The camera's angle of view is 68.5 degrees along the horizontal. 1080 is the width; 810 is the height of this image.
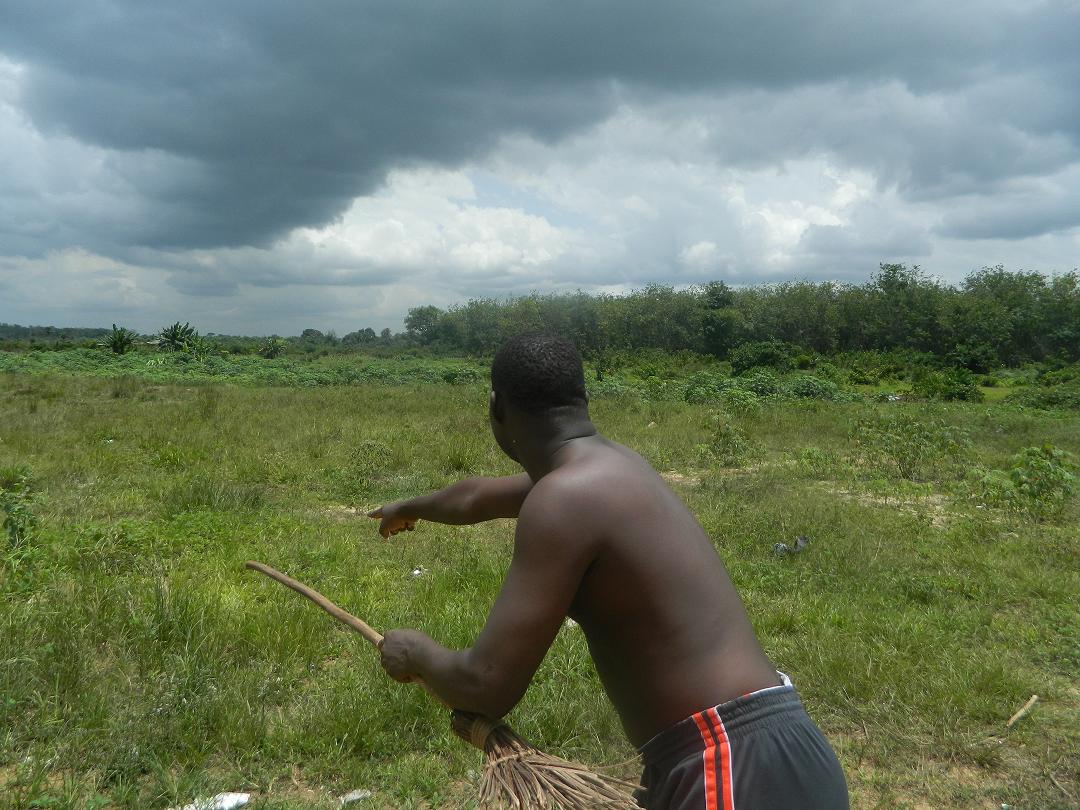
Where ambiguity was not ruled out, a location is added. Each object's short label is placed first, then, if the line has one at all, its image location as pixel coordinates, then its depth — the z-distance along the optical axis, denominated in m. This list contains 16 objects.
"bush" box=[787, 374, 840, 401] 20.91
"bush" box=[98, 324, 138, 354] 37.59
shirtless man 1.42
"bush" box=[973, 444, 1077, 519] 7.14
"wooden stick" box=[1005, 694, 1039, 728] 3.42
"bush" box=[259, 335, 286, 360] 45.84
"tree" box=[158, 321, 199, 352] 39.78
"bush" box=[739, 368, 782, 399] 21.06
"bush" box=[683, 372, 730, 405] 17.78
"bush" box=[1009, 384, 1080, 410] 18.84
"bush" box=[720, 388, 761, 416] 13.25
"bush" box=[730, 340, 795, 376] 28.31
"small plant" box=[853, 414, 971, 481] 8.97
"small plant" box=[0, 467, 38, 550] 4.83
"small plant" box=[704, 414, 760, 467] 9.48
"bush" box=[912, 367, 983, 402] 21.34
